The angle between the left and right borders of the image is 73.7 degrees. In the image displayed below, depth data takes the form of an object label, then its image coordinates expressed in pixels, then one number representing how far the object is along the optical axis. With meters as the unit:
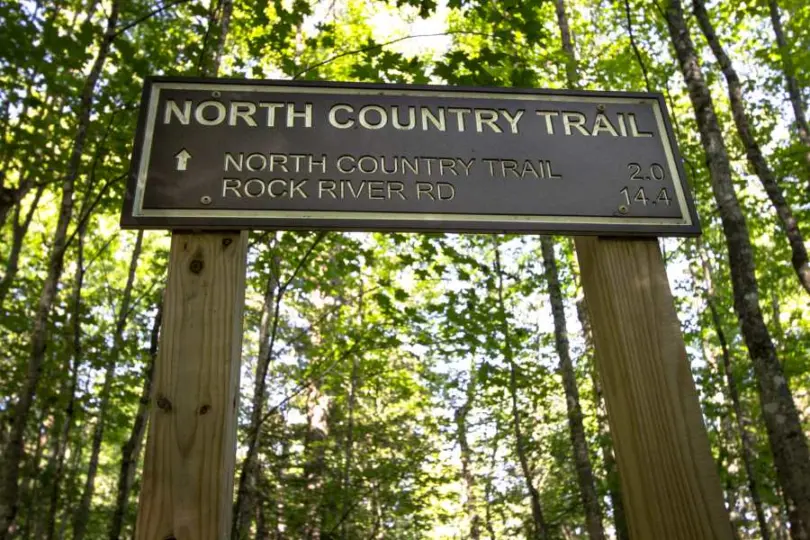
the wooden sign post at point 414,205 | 1.45
